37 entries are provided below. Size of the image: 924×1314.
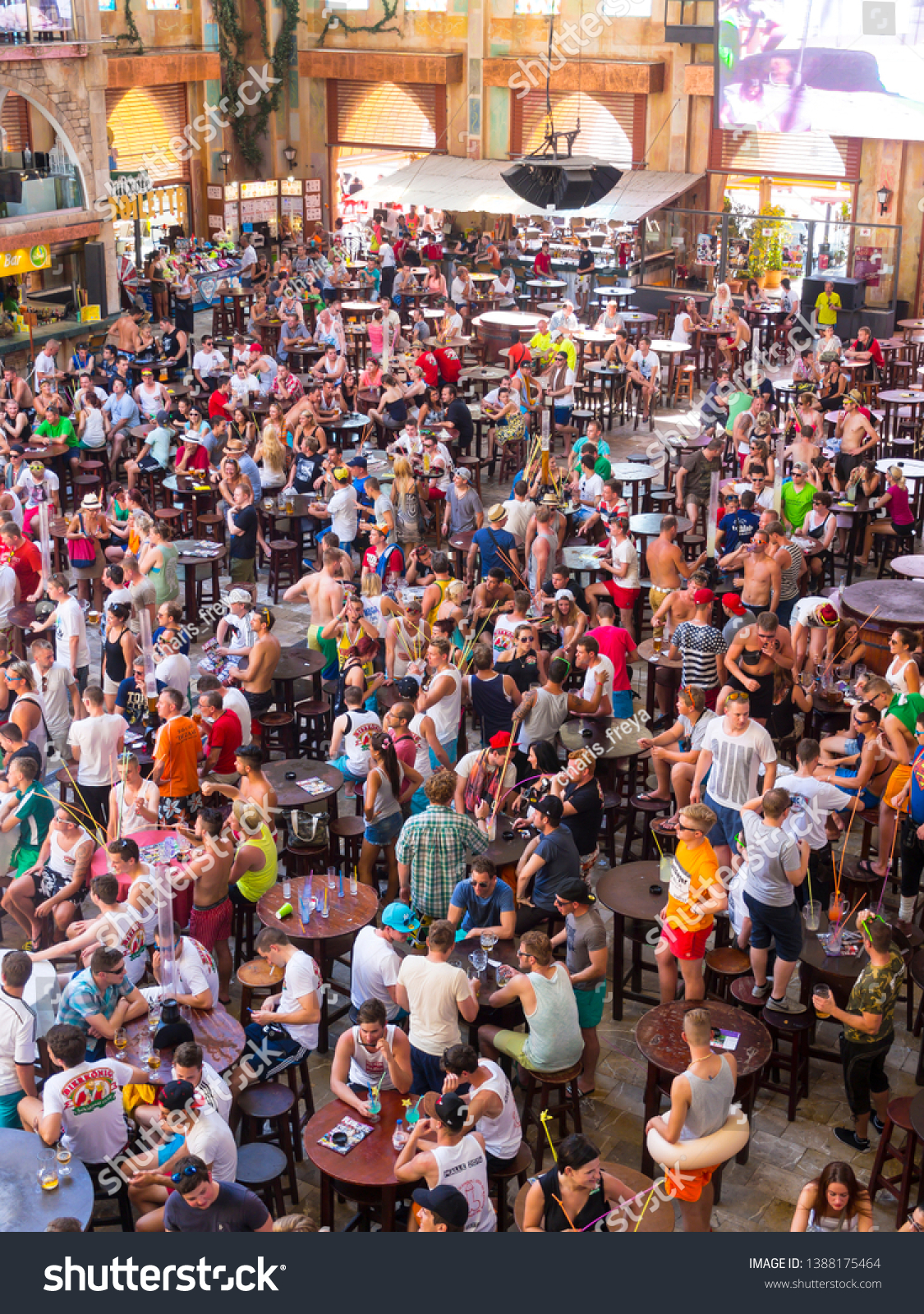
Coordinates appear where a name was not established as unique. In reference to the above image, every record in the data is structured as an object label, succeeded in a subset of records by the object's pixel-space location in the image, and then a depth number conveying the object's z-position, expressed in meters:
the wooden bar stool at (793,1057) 6.41
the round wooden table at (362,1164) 5.25
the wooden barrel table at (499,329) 19.98
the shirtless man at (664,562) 9.95
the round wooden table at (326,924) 6.61
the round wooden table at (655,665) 9.34
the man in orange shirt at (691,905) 6.29
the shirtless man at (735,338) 18.92
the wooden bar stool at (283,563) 12.07
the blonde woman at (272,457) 12.65
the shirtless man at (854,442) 13.21
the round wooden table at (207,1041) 5.78
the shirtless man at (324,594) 9.44
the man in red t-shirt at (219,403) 14.02
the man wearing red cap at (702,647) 8.66
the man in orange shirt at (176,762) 7.61
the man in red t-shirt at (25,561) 10.29
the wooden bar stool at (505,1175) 5.52
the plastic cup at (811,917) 6.73
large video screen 21.73
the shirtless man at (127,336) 18.73
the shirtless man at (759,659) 8.30
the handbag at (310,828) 7.40
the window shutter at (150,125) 26.28
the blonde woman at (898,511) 12.10
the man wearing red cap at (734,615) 9.06
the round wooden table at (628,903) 6.74
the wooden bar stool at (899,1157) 5.58
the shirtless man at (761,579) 9.77
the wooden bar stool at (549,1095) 5.93
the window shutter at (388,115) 28.44
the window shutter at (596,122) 26.05
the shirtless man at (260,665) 8.92
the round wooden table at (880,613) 9.88
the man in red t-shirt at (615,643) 8.73
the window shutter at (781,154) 23.92
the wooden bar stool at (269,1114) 5.74
